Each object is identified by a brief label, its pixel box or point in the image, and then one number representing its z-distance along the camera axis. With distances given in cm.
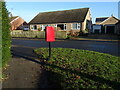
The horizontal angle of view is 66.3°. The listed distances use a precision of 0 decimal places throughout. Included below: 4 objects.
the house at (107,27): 2790
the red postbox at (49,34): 484
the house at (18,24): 3588
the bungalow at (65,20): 2274
